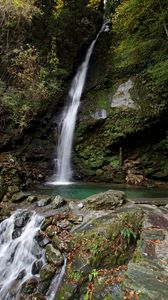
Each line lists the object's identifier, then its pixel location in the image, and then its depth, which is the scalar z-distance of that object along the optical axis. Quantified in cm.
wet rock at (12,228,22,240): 380
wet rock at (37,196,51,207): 452
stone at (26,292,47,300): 288
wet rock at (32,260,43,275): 322
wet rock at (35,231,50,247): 348
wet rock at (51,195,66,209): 439
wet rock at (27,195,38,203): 479
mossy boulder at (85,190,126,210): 405
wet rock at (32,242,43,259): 340
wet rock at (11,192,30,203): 490
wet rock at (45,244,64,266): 311
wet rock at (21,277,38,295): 297
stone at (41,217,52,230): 374
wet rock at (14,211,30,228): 394
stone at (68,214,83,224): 369
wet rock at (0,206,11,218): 431
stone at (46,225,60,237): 356
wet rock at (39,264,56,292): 297
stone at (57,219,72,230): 363
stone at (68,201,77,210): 419
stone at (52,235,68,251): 327
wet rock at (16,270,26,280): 323
